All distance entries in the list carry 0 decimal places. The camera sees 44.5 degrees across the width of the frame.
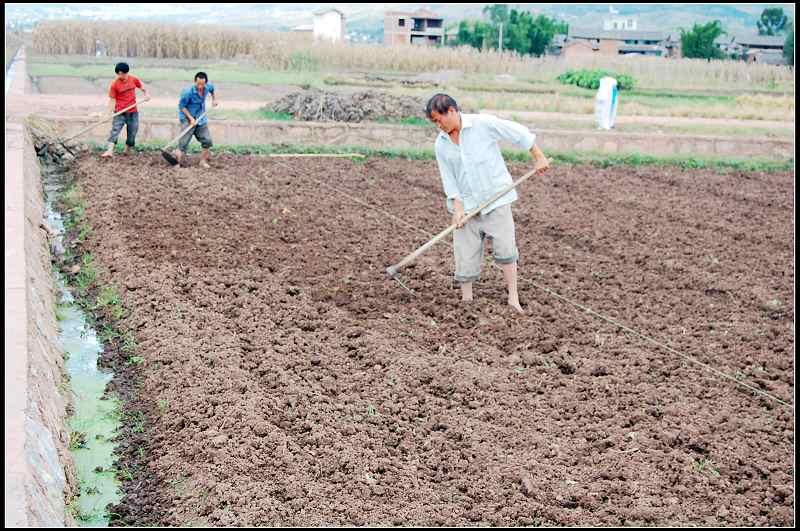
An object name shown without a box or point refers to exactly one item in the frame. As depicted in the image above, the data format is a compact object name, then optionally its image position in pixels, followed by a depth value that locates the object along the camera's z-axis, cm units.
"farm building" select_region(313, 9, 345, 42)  5607
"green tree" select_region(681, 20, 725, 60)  5244
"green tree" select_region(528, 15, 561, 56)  5669
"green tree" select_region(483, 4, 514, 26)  8236
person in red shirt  1257
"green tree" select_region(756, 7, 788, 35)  8425
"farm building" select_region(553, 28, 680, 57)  6925
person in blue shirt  1181
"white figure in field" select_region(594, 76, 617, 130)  1612
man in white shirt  662
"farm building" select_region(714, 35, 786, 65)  6850
